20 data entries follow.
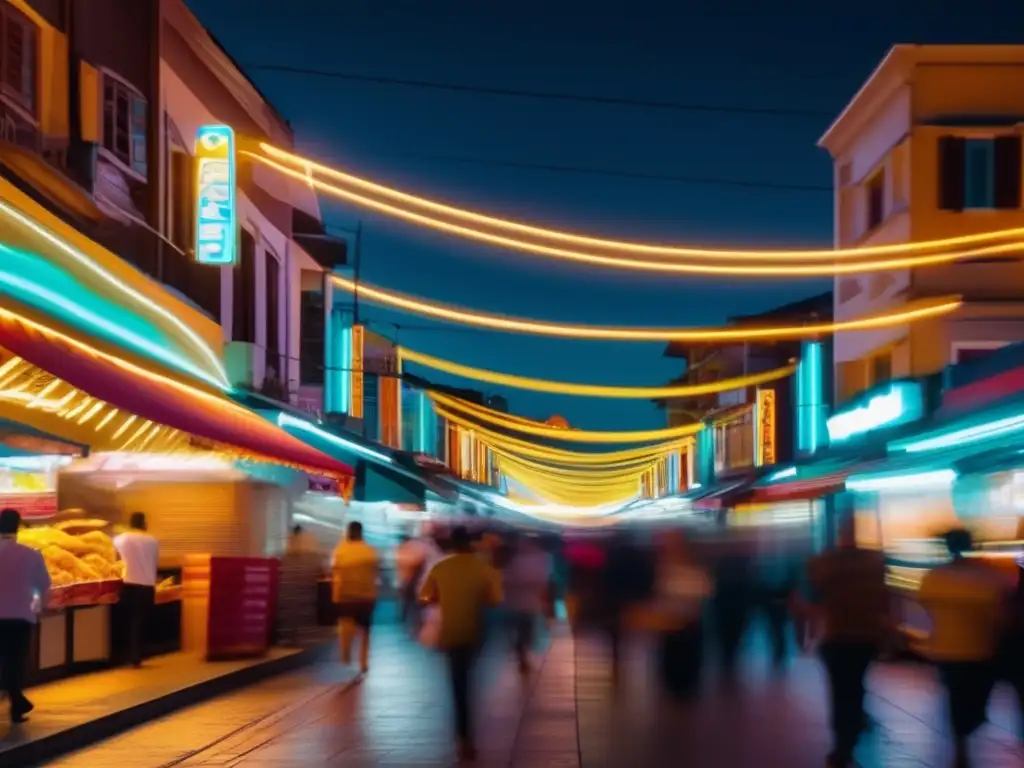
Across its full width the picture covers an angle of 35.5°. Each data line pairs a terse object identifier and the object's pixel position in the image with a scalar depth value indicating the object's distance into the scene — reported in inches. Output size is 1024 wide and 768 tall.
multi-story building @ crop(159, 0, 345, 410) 946.7
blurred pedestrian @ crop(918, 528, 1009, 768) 424.2
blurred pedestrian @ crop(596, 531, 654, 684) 663.1
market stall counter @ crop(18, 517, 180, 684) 629.9
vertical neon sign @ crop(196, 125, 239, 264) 917.8
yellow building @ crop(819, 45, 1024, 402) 1251.8
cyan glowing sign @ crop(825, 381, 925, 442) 1187.3
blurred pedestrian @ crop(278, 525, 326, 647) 840.3
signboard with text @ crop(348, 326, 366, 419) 1369.3
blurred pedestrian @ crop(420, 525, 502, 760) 452.1
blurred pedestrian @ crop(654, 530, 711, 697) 616.7
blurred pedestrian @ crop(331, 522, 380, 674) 747.4
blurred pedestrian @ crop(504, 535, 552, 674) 727.7
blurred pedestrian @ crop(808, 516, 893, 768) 418.6
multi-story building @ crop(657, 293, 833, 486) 1920.5
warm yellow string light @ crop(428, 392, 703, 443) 1539.1
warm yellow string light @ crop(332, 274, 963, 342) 730.2
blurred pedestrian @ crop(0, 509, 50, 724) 489.4
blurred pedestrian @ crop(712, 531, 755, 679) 686.5
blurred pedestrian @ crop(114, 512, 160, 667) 698.2
